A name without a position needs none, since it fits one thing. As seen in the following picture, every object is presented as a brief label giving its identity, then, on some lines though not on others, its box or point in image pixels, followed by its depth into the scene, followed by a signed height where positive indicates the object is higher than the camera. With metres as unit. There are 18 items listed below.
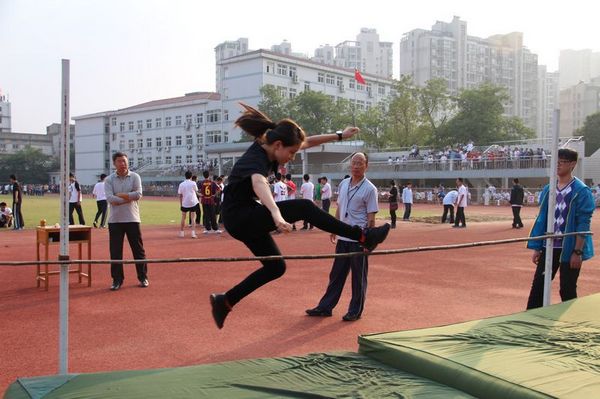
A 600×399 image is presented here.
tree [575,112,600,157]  61.81 +5.73
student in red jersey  16.00 -0.57
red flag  48.33 +9.58
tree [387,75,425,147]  61.34 +7.79
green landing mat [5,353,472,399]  3.09 -1.21
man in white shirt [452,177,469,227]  18.92 -0.71
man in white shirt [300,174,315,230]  17.62 -0.19
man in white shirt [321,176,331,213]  18.41 -0.34
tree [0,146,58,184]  84.69 +2.54
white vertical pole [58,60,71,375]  3.71 -0.25
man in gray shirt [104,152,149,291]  7.58 -0.34
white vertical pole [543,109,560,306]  5.38 -0.39
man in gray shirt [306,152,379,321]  6.16 -0.67
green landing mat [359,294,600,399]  3.07 -1.15
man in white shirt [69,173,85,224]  16.42 -0.40
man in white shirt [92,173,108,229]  17.08 -0.59
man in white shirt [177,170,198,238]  14.74 -0.36
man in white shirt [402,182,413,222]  22.16 -0.69
